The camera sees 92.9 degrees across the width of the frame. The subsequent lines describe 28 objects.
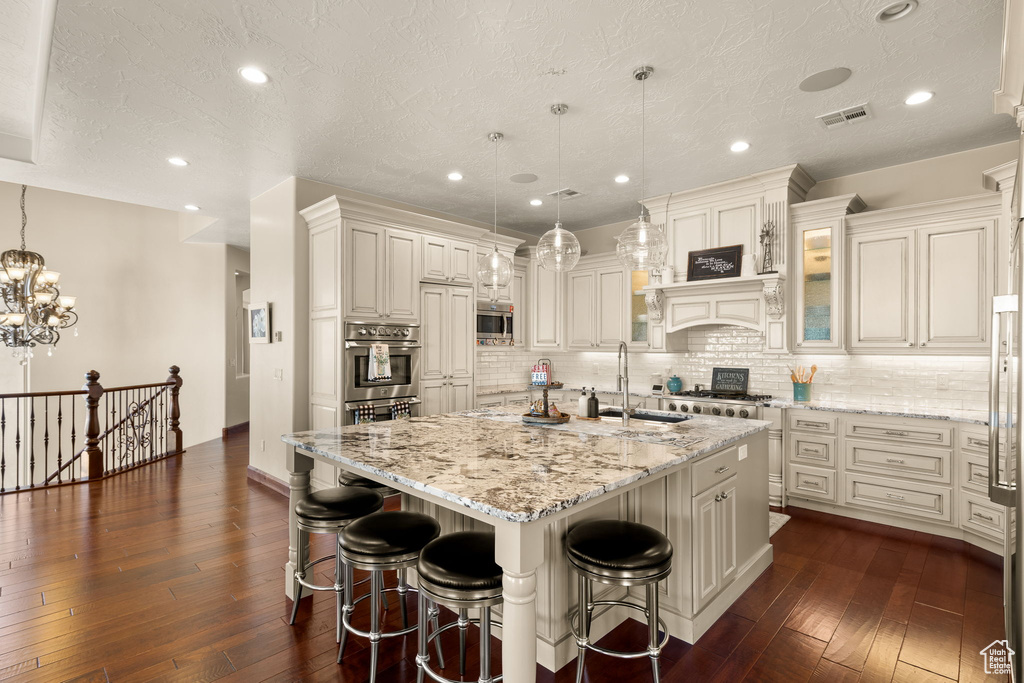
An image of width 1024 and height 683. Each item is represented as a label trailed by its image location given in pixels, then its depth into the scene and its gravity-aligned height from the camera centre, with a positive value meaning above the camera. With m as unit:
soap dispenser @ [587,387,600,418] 3.16 -0.42
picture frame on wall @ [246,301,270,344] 5.05 +0.21
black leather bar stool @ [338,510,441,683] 1.94 -0.83
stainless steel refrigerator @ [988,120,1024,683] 1.70 -0.41
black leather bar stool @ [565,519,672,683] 1.85 -0.84
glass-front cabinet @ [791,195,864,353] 4.31 +0.64
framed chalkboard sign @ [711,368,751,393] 5.08 -0.39
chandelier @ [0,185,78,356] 5.44 +0.49
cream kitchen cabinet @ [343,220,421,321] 4.44 +0.67
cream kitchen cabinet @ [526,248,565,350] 6.57 +0.48
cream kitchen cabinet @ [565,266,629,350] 6.02 +0.43
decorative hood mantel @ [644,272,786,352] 4.54 +0.39
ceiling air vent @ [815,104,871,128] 3.33 +1.59
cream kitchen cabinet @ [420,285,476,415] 5.07 -0.06
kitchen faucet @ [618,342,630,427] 2.93 -0.35
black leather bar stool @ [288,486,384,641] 2.36 -0.83
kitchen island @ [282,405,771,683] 1.51 -0.57
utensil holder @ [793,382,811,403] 4.55 -0.46
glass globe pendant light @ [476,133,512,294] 3.39 +0.51
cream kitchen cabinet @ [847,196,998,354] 3.77 +0.54
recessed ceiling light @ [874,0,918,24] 2.27 +1.58
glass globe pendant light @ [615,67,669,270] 2.96 +0.60
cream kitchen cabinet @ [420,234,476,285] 5.06 +0.88
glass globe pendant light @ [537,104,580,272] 3.18 +0.62
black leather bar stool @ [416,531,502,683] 1.67 -0.82
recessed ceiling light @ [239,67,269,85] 2.81 +1.58
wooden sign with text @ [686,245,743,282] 4.75 +0.80
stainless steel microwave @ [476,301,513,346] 5.95 +0.24
